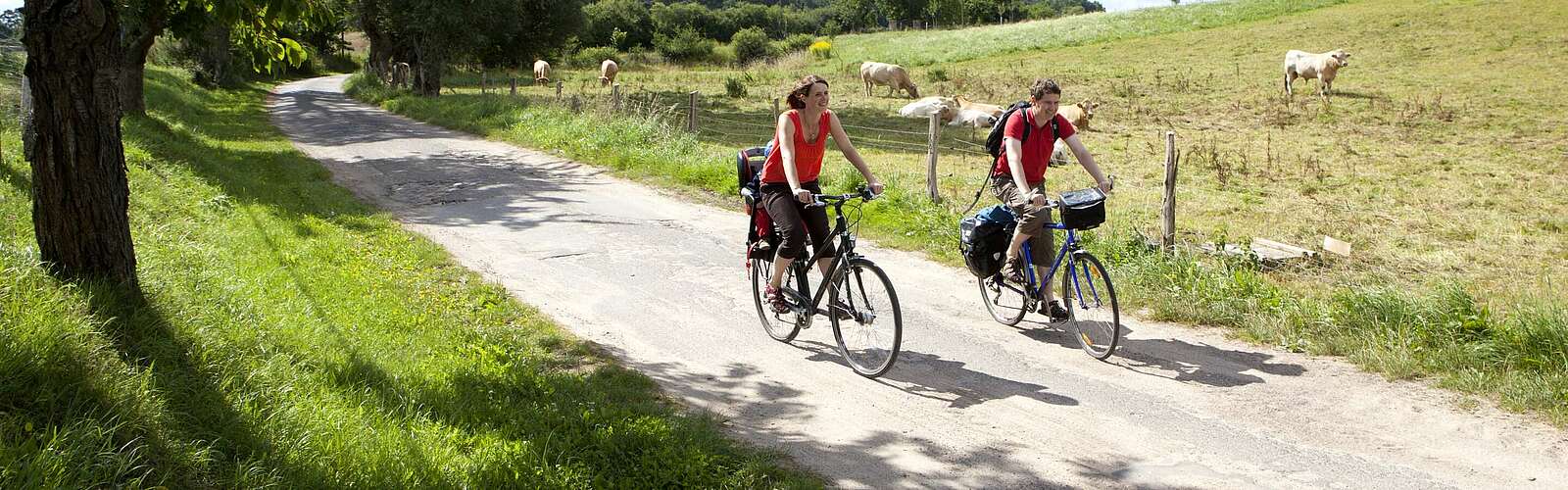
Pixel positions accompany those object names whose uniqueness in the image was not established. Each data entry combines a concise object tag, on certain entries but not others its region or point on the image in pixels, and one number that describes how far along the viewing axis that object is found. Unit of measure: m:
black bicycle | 5.78
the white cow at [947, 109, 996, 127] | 22.84
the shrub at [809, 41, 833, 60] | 54.69
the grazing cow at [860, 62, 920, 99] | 31.75
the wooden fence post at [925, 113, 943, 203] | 11.72
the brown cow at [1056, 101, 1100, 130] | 21.14
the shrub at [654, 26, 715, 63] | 68.44
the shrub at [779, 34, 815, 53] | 71.00
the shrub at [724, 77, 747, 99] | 32.25
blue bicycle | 6.14
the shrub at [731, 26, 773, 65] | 69.19
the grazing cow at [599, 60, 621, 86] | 41.88
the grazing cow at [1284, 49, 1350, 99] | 25.56
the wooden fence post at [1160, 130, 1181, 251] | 8.81
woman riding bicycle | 5.87
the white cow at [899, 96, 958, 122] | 25.33
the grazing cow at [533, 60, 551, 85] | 42.25
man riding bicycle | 6.24
